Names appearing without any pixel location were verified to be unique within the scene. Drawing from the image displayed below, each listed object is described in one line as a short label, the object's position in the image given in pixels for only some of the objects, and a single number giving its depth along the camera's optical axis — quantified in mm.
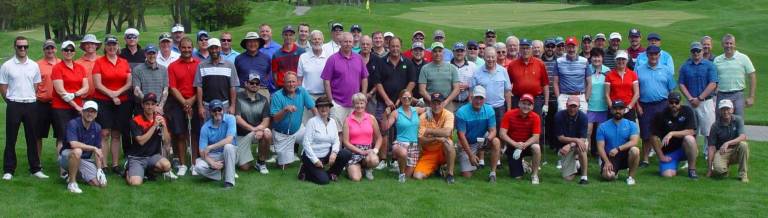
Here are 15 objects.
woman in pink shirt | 10663
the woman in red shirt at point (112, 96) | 10469
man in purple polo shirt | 11414
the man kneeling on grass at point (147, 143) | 10148
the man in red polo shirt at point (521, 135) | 10695
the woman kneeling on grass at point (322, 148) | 10500
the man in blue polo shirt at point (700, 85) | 11922
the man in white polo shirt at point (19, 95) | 10234
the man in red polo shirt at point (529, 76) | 11781
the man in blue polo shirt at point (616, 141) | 10742
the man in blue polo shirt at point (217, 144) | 10148
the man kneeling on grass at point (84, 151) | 9664
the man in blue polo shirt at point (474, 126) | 10898
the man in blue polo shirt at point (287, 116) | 11227
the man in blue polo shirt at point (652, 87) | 11852
